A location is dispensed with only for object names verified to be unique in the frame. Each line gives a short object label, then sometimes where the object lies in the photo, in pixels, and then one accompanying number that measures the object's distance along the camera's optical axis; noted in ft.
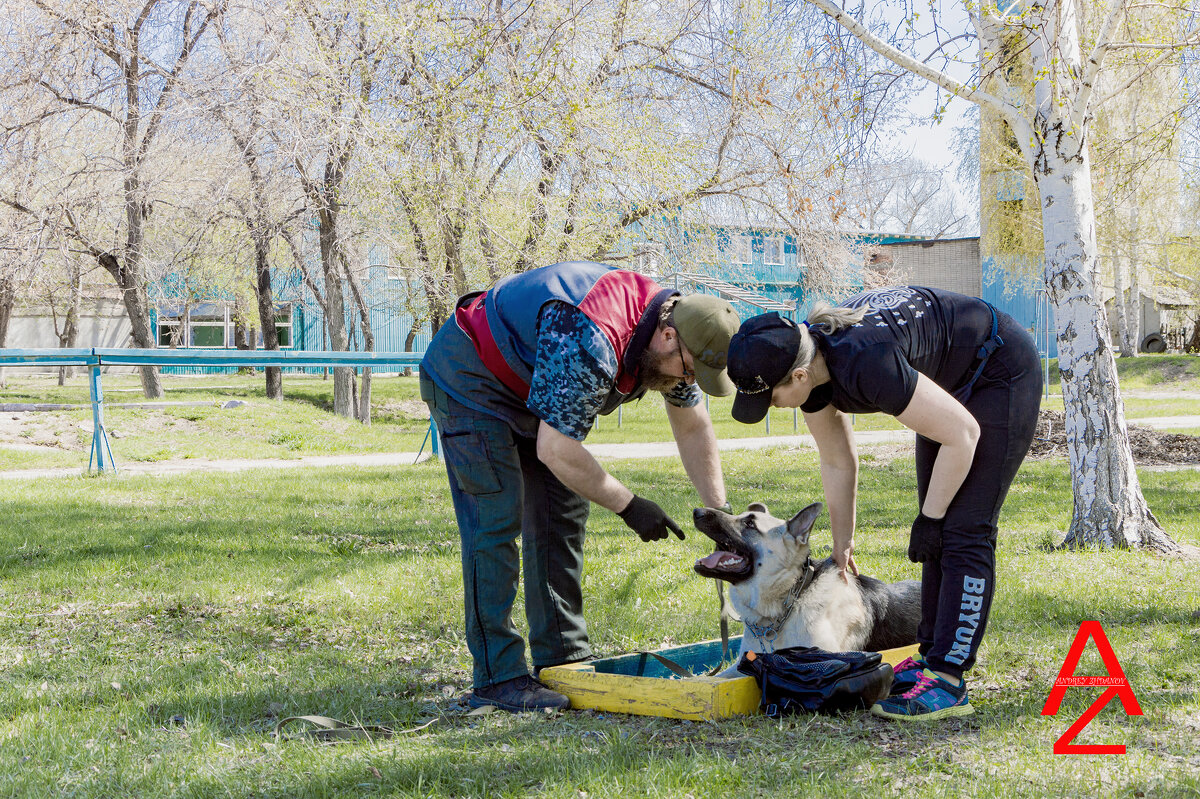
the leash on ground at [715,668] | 14.26
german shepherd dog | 13.88
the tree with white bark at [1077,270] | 23.58
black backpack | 12.14
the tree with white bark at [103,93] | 59.36
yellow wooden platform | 12.13
